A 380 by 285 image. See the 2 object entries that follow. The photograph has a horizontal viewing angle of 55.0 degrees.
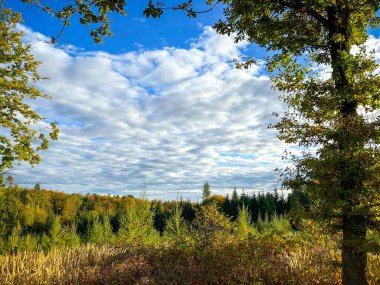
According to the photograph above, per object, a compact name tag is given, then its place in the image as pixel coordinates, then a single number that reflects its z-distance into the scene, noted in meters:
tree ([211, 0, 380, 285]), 7.00
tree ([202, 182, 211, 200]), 79.50
